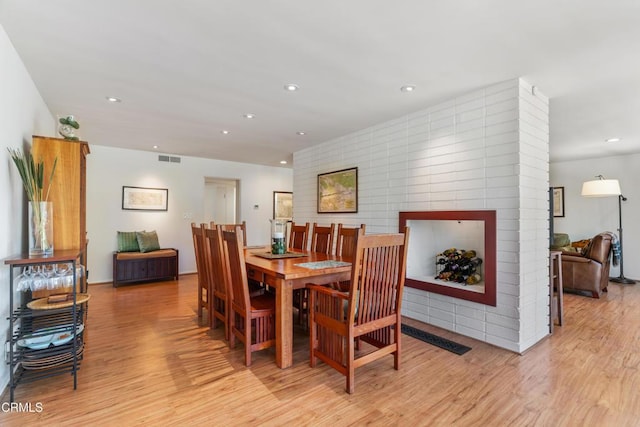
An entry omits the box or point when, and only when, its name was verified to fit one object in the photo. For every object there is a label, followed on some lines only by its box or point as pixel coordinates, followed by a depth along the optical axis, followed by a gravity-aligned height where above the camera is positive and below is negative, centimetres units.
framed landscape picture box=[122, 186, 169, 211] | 564 +28
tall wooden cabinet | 255 +21
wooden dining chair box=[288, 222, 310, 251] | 405 -31
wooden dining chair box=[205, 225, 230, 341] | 283 -62
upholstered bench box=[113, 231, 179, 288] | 519 -81
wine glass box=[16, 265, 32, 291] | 208 -45
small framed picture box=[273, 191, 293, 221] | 742 +21
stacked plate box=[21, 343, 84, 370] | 210 -101
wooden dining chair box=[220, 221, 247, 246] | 376 -16
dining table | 240 -52
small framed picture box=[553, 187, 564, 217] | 670 +30
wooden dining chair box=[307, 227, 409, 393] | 207 -68
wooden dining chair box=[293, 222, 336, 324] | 339 -39
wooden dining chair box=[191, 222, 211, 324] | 342 -60
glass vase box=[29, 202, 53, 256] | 229 -12
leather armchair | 453 -78
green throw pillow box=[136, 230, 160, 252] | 551 -49
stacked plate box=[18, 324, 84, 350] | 212 -87
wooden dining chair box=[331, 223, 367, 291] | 325 -33
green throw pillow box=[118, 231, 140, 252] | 543 -50
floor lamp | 506 +44
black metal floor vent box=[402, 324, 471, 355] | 277 -119
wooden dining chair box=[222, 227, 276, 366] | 245 -80
